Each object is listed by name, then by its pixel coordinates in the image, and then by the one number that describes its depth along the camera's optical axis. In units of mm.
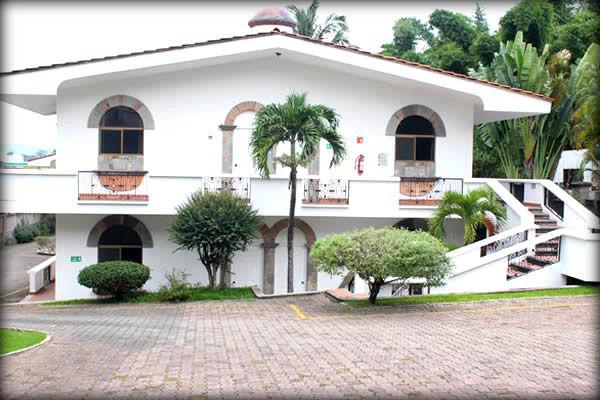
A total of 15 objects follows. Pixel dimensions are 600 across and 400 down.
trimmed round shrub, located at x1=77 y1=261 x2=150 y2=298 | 17656
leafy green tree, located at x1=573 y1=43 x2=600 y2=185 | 16594
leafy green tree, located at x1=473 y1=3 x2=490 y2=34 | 39516
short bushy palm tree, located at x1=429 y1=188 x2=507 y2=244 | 17875
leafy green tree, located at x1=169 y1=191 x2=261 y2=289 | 17641
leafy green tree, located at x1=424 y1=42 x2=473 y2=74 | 34844
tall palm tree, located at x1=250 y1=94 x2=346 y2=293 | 16625
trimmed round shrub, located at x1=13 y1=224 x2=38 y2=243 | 45062
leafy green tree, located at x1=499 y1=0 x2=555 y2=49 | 29406
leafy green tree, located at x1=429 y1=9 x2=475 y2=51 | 39875
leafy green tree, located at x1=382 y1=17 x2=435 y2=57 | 49281
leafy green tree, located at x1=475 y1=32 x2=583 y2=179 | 23797
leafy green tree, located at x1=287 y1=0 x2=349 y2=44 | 42156
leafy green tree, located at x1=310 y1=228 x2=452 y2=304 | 14250
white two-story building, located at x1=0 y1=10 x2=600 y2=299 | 18656
